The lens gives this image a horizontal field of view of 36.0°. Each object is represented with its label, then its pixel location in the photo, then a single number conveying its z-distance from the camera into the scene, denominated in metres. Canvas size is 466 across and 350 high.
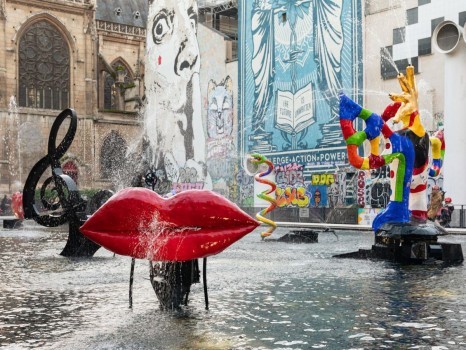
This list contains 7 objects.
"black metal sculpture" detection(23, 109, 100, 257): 12.60
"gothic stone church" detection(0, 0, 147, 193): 50.00
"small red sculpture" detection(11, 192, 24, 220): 26.89
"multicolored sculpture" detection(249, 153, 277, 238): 18.27
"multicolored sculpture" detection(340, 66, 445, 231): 11.34
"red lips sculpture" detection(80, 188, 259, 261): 5.99
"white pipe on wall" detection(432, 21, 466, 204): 25.41
